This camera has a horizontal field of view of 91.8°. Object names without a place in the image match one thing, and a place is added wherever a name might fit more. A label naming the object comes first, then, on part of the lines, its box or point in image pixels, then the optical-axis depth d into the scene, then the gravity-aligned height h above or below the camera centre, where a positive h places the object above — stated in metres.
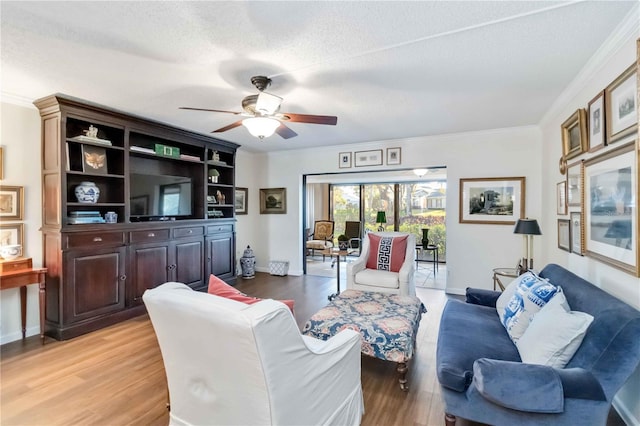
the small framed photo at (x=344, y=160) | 5.45 +0.93
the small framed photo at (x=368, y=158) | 5.20 +0.93
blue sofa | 1.42 -0.81
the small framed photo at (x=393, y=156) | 5.07 +0.93
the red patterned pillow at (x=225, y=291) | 1.65 -0.44
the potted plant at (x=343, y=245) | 5.25 -0.56
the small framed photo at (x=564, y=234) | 2.96 -0.23
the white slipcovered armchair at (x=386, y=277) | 3.61 -0.78
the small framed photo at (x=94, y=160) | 3.41 +0.61
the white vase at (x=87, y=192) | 3.36 +0.23
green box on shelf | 4.11 +0.85
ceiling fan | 2.48 +0.82
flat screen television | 3.95 +0.23
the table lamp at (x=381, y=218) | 7.60 -0.14
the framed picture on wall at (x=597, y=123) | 2.25 +0.67
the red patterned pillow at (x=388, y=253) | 3.96 -0.53
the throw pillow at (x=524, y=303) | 2.00 -0.62
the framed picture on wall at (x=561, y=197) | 3.09 +0.15
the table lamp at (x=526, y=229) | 3.35 -0.19
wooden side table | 2.82 -0.60
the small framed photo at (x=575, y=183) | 2.62 +0.26
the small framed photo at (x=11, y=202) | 2.97 +0.11
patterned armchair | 7.88 -0.51
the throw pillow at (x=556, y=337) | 1.57 -0.66
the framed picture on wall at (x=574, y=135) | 2.58 +0.70
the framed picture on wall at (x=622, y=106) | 1.83 +0.68
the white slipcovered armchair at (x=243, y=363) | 1.23 -0.69
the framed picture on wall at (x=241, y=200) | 5.85 +0.25
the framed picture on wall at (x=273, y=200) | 6.14 +0.25
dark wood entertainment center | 3.12 -0.02
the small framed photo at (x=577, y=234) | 2.57 -0.19
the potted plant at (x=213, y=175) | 5.02 +0.62
